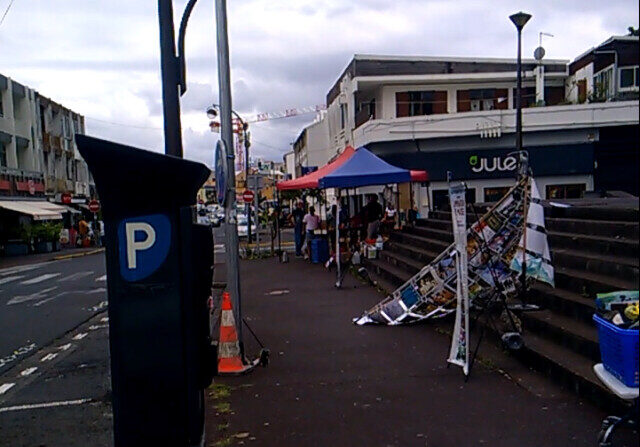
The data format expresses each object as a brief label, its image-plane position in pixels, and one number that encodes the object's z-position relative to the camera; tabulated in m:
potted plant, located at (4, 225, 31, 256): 32.62
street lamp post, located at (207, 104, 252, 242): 27.95
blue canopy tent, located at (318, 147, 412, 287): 14.51
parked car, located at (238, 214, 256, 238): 38.05
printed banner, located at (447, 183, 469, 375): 6.15
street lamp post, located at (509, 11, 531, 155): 17.33
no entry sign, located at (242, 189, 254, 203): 26.80
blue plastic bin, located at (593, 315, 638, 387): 3.19
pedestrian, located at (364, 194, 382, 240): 17.56
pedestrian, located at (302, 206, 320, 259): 19.91
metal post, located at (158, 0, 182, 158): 6.88
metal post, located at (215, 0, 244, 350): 7.19
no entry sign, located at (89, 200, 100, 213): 36.36
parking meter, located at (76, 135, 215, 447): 3.57
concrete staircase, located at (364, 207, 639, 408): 5.70
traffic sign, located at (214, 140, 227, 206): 6.63
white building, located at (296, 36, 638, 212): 26.47
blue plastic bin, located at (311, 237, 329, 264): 19.44
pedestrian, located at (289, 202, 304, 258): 21.91
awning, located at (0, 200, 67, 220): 33.30
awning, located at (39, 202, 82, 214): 38.19
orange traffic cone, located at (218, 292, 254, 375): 6.98
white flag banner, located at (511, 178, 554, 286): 6.71
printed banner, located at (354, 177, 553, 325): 6.79
